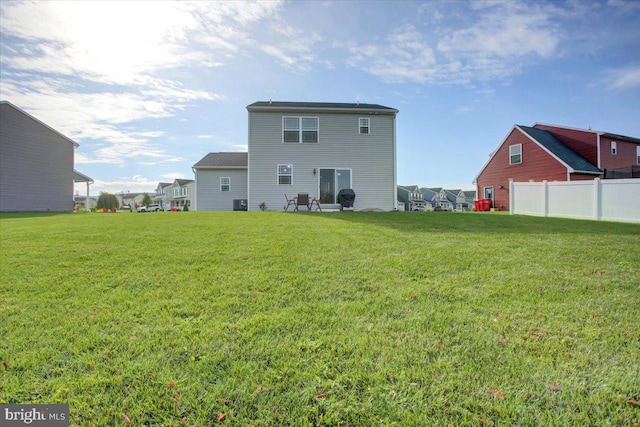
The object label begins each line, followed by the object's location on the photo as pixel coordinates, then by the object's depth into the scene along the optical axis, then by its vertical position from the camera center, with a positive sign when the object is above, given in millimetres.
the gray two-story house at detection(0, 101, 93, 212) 16094 +2824
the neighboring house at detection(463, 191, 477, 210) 61688 +2675
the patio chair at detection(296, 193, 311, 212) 13665 +463
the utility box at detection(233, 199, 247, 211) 17717 +343
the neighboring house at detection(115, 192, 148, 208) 74350 +3759
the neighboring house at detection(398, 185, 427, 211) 47844 +2651
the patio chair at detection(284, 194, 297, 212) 13977 +379
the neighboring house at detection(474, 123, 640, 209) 18312 +3630
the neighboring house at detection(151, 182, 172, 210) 56044 +3377
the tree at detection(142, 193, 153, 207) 51219 +1883
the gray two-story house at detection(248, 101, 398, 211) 14055 +2740
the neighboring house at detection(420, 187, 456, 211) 58906 +2429
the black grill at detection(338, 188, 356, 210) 13789 +555
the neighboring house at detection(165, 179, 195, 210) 45662 +3334
